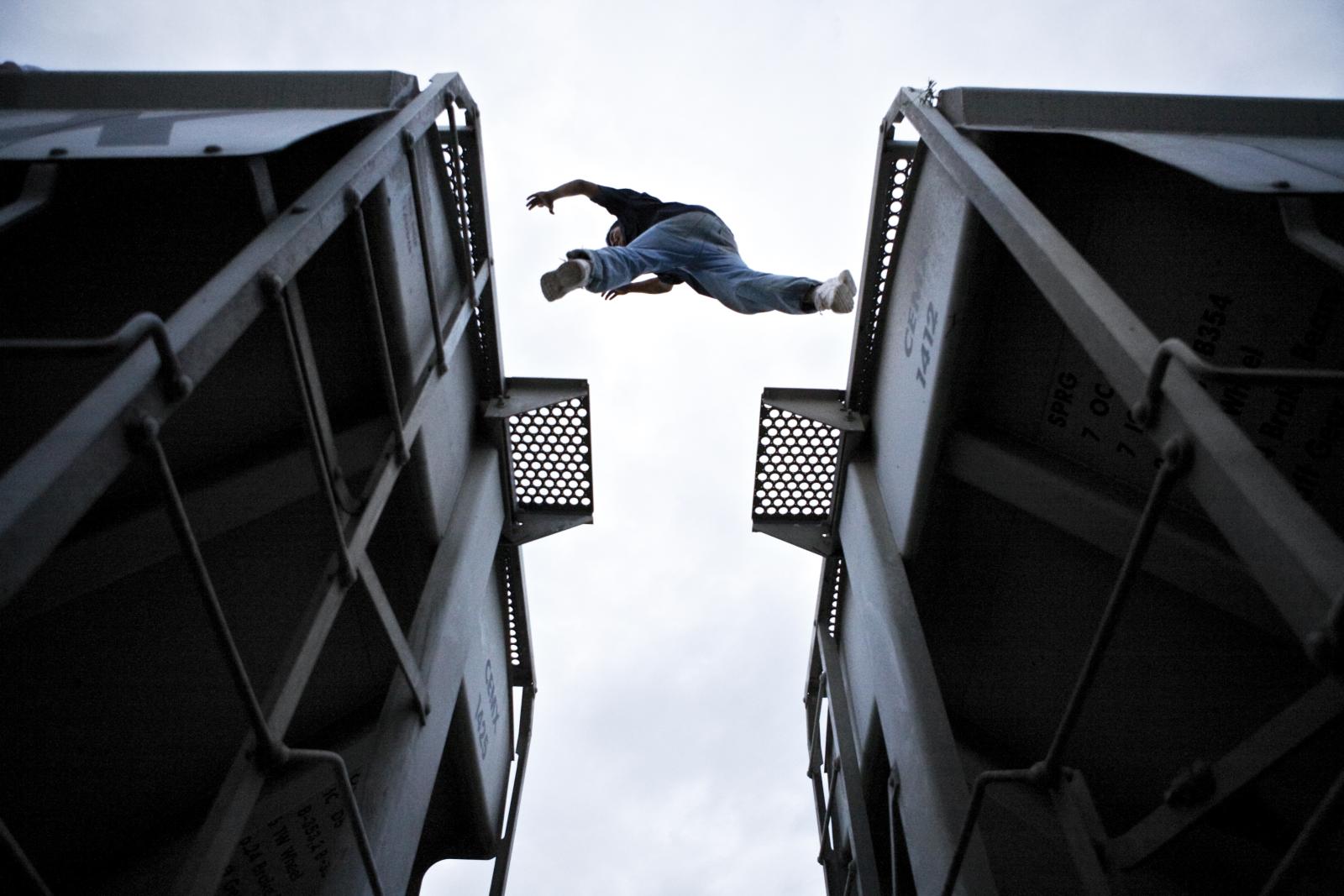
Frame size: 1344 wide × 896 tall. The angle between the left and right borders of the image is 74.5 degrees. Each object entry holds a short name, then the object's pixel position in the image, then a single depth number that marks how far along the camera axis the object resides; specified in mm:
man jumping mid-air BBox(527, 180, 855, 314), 4895
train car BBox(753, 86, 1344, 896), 2473
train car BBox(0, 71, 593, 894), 3199
